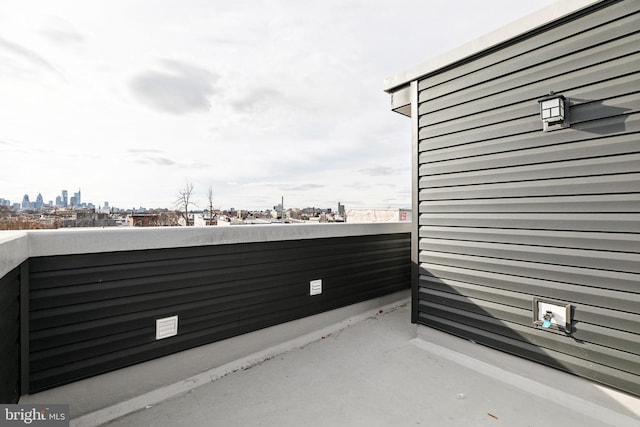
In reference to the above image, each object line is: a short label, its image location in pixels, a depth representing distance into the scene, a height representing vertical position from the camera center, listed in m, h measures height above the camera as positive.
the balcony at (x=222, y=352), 1.70 -1.11
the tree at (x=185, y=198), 20.81 +1.18
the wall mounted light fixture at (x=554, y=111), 2.11 +0.78
